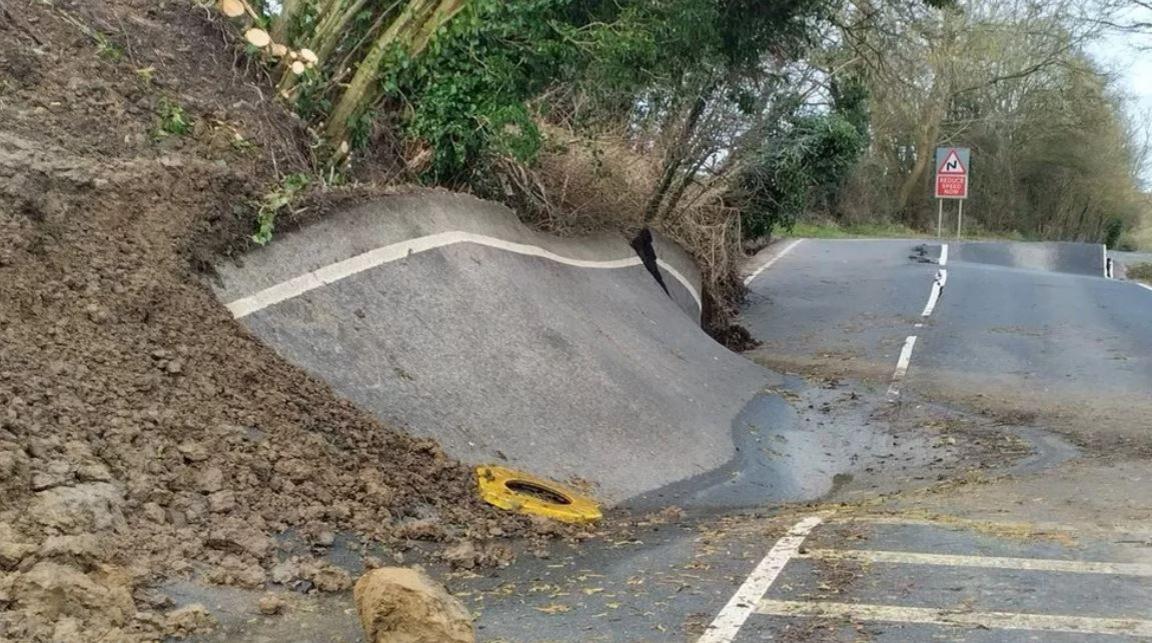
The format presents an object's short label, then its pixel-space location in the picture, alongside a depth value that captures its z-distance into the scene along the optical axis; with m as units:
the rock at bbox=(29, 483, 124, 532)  5.21
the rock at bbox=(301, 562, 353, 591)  5.62
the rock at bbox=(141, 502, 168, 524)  5.68
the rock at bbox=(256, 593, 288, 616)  5.23
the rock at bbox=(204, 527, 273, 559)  5.71
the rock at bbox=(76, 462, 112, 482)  5.61
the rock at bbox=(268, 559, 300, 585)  5.58
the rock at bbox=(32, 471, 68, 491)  5.36
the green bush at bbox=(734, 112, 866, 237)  21.09
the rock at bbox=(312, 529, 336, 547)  6.12
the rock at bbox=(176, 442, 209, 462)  6.27
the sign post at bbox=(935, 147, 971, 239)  35.66
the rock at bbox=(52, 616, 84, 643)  4.47
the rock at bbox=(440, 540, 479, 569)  6.29
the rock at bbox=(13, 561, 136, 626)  4.59
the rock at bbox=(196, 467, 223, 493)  6.12
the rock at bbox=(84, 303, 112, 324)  6.89
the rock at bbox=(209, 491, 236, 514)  5.98
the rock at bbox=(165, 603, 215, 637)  4.85
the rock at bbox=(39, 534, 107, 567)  4.90
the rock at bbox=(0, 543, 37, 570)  4.75
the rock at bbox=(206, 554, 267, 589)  5.41
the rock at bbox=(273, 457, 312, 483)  6.59
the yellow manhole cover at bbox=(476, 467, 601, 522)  7.50
